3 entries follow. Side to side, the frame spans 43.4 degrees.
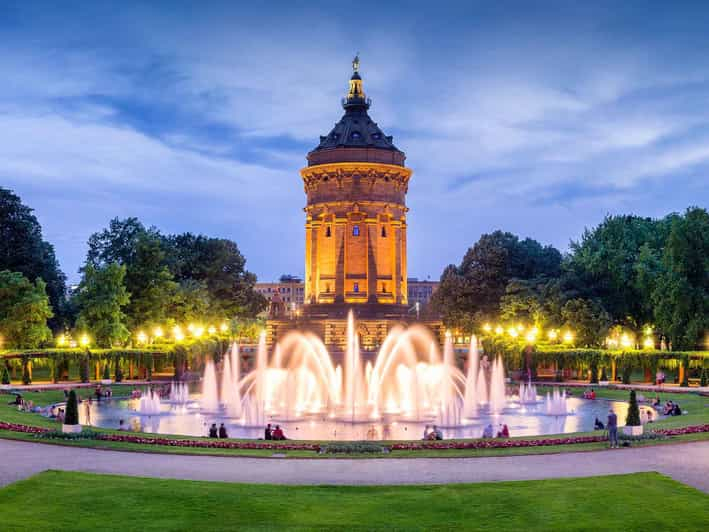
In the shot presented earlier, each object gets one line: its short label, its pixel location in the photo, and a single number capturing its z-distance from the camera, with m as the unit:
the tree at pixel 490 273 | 90.50
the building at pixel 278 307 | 104.44
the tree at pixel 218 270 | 96.75
